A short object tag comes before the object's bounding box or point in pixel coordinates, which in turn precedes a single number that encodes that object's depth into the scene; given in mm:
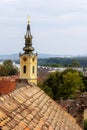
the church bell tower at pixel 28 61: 68062
